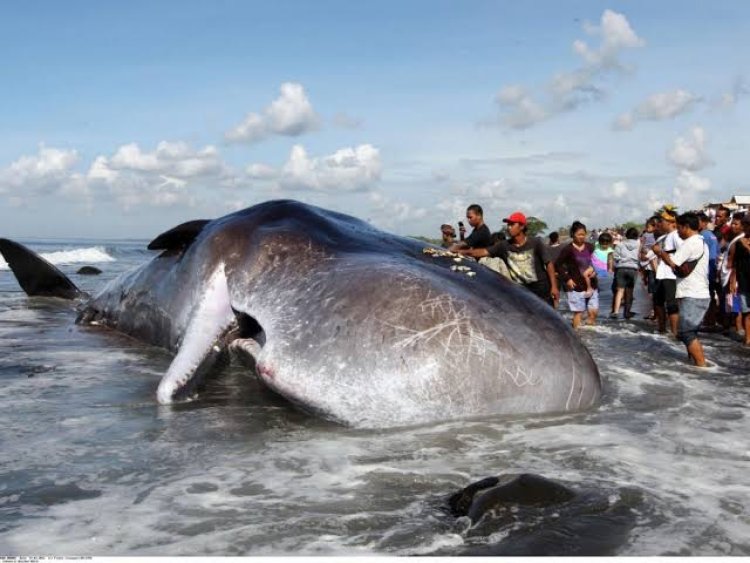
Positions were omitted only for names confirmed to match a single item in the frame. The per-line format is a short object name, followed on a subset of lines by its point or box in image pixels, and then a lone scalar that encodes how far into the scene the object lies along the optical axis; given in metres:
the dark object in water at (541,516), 3.09
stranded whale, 4.98
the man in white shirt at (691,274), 8.59
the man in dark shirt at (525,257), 10.30
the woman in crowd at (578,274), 11.81
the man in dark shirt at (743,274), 10.66
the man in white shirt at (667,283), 10.52
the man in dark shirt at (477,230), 10.47
